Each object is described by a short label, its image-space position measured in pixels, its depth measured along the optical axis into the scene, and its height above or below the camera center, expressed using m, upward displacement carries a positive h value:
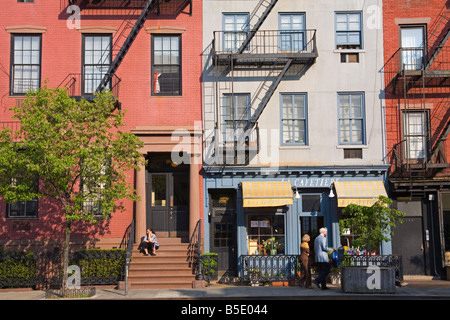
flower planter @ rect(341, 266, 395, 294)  16.06 -1.58
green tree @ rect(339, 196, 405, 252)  16.09 +0.09
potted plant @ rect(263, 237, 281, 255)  19.53 -0.67
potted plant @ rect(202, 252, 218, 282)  18.27 -1.23
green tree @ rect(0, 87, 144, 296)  15.62 +2.15
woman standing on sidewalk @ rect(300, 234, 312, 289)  17.28 -1.15
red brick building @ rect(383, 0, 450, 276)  19.69 +3.60
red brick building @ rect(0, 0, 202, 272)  20.11 +5.91
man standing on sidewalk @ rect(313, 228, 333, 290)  16.53 -0.96
